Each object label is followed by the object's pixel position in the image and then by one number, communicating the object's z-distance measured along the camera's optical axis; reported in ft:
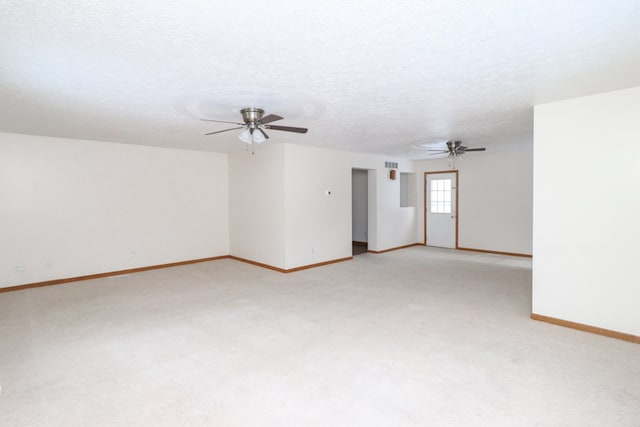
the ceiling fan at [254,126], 11.43
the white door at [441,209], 27.32
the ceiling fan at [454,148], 18.67
